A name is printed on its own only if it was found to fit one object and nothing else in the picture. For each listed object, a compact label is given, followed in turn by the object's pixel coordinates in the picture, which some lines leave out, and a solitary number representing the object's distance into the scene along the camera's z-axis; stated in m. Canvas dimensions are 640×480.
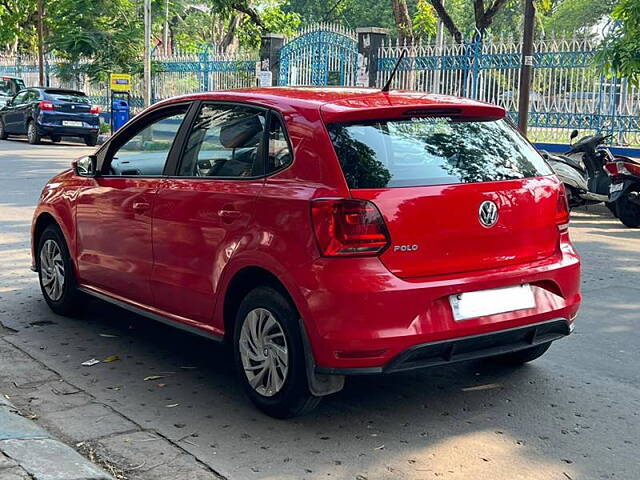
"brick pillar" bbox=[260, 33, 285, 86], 25.23
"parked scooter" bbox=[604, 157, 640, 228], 11.92
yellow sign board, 27.16
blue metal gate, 23.09
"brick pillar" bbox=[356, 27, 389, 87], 22.23
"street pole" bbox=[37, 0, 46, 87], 33.25
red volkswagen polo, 4.21
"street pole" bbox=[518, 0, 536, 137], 14.91
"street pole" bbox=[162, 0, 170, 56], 33.37
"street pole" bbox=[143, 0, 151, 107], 27.77
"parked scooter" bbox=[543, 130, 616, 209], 12.45
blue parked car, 24.45
